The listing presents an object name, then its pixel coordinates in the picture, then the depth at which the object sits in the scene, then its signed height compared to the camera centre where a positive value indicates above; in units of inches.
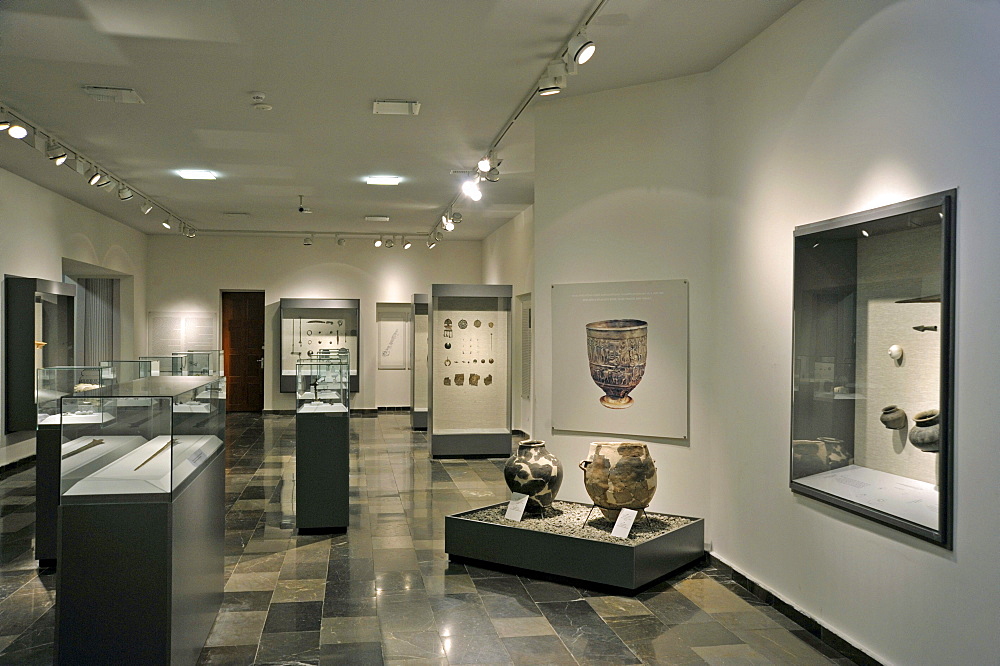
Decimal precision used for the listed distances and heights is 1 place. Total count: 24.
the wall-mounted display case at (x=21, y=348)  382.0 -9.7
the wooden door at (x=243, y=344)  681.6 -13.2
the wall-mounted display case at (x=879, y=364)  143.0 -6.8
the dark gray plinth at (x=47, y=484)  220.4 -43.0
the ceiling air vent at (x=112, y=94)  259.8 +76.8
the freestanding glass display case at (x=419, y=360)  549.6 -21.7
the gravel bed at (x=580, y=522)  217.4 -55.2
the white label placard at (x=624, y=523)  211.8 -51.5
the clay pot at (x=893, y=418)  157.3 -17.3
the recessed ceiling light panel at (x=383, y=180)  414.6 +78.2
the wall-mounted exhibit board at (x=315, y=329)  667.4 -0.1
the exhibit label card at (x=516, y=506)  230.8 -51.2
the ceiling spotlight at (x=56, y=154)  316.2 +69.0
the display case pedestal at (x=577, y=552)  204.7 -60.2
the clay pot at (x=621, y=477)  216.1 -40.0
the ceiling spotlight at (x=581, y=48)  196.5 +69.7
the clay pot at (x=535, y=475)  230.1 -41.8
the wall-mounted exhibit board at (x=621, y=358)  245.0 -8.8
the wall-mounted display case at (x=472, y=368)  445.7 -21.7
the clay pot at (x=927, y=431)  144.8 -18.5
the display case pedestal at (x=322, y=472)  263.9 -47.4
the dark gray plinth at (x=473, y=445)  438.9 -64.3
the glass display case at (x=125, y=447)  134.5 -20.4
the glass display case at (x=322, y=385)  274.1 -19.5
